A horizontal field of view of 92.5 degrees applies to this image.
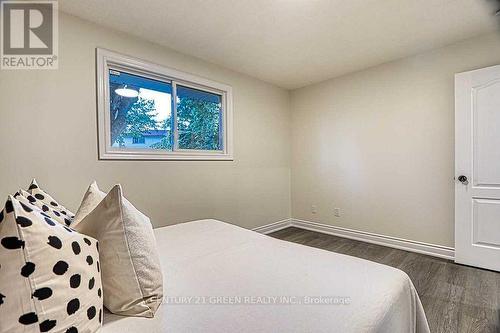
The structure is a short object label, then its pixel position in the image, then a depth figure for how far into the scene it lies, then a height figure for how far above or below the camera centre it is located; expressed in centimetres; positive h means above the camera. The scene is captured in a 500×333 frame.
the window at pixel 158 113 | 229 +60
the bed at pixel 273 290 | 79 -51
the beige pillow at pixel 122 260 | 82 -33
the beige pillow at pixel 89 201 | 106 -16
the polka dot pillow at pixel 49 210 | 97 -19
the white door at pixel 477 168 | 232 -4
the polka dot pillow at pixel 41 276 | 57 -29
